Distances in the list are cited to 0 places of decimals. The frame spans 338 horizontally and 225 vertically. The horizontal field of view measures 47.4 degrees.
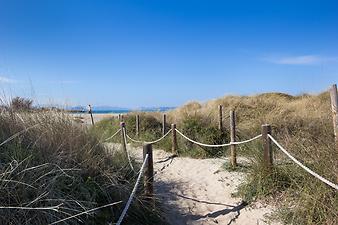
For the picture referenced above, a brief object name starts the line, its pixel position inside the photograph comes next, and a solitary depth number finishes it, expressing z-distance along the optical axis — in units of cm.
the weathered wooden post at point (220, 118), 1167
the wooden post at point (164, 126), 1355
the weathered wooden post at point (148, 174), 521
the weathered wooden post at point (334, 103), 500
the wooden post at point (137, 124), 1491
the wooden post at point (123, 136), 697
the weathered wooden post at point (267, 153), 621
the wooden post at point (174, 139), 1146
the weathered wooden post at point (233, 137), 856
